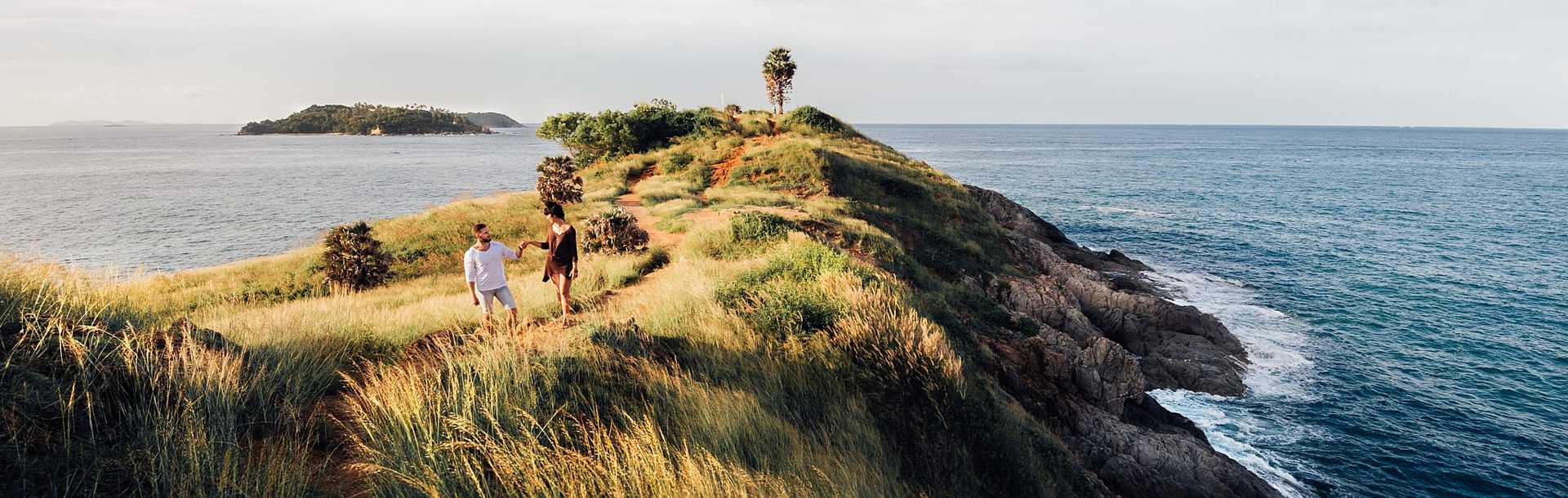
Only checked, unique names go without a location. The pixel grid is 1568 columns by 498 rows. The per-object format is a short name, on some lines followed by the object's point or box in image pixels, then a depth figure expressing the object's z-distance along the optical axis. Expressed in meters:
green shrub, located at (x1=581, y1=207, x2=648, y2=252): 17.58
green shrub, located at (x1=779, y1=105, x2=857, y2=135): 49.06
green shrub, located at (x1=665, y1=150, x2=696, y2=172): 34.91
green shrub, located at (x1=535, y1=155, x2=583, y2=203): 26.14
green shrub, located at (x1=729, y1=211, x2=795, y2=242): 15.75
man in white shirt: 9.48
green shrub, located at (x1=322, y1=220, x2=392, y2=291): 17.39
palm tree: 54.34
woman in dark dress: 10.46
